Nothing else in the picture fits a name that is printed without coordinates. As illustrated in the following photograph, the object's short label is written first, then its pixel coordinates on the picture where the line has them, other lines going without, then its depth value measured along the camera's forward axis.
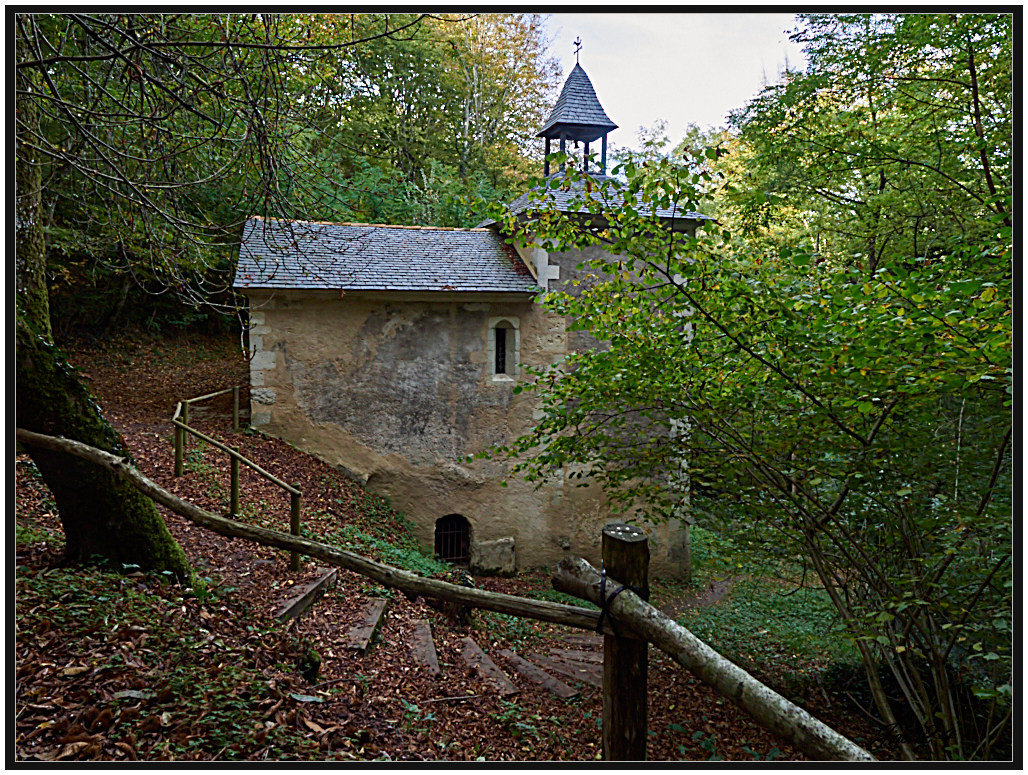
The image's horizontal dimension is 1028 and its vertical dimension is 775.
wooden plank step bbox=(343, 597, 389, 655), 4.51
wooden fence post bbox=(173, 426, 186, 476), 6.59
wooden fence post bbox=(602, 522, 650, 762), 2.30
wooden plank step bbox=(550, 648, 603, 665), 5.91
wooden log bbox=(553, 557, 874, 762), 1.81
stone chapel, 8.44
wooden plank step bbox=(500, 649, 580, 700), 4.80
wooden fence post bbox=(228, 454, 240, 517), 5.90
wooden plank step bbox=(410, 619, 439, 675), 4.65
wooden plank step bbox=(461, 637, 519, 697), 4.58
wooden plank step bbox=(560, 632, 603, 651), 6.53
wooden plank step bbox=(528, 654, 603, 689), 5.19
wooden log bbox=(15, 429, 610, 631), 2.29
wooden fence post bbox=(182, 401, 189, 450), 7.21
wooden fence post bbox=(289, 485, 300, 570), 5.59
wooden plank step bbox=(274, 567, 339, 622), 4.54
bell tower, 9.51
